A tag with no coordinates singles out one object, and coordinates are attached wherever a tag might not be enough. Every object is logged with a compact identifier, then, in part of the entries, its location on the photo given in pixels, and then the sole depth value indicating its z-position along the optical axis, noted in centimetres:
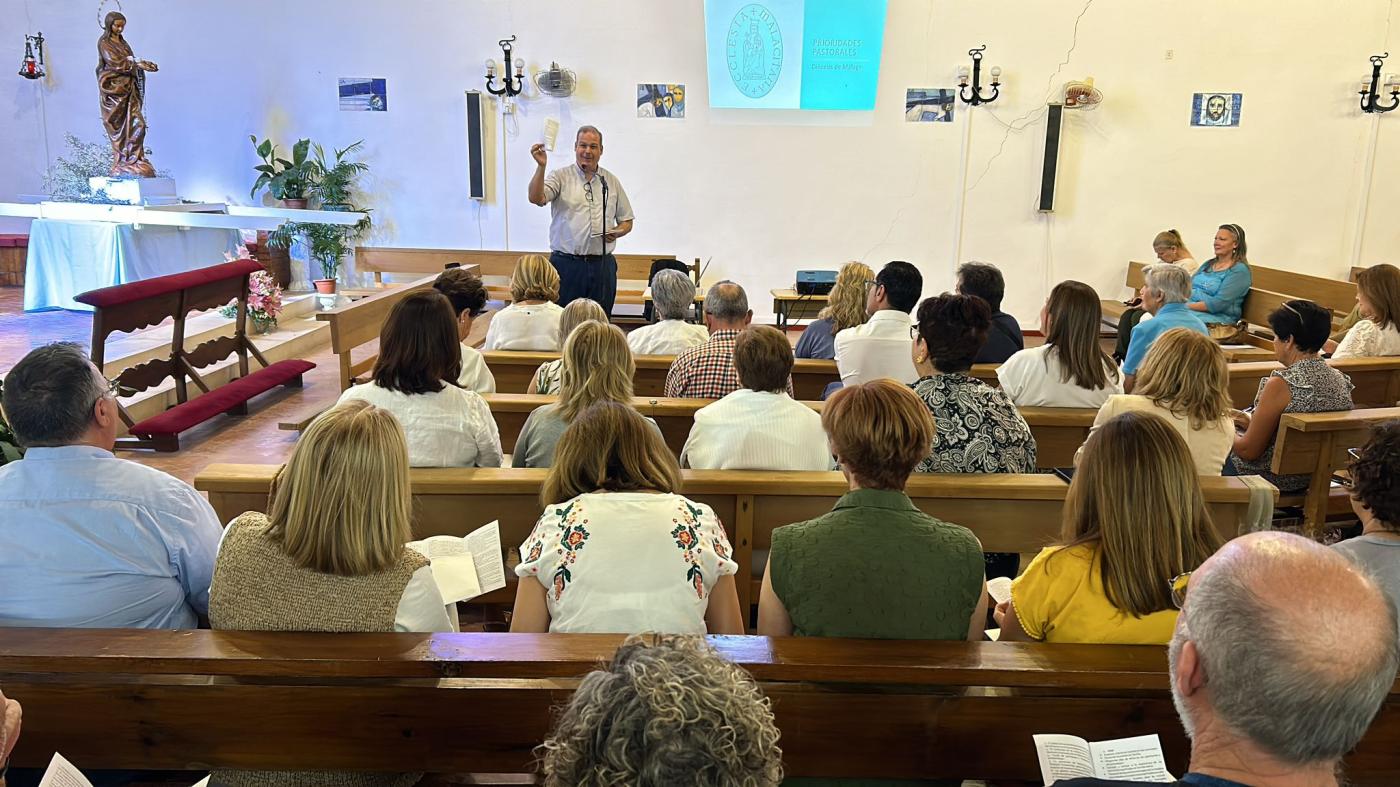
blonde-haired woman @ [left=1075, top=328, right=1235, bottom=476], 292
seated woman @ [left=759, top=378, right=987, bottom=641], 170
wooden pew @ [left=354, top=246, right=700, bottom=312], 852
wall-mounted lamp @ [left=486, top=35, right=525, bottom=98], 833
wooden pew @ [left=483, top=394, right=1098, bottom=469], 324
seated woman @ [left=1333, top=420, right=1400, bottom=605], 184
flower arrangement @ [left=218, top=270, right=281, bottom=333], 657
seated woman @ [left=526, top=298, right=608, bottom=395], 366
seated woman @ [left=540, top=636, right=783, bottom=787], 81
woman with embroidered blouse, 175
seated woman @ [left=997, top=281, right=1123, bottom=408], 354
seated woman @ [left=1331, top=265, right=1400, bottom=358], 465
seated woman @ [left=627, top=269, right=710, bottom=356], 430
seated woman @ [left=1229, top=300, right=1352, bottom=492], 347
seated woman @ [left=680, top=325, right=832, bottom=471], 276
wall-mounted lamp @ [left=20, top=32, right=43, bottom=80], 834
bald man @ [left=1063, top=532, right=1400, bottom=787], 96
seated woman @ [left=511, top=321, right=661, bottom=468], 278
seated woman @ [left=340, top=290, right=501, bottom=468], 278
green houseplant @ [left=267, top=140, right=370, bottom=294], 823
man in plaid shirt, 354
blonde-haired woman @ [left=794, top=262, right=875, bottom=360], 440
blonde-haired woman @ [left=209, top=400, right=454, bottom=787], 160
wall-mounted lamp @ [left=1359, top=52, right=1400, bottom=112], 819
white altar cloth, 686
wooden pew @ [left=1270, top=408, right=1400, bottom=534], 336
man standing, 599
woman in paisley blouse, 269
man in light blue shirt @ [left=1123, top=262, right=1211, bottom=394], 434
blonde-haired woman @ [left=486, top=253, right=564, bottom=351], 441
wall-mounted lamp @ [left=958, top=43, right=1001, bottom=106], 828
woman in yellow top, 168
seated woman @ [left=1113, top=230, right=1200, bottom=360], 733
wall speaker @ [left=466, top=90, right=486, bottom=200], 848
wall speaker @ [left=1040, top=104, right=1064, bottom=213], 845
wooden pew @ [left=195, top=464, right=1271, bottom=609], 245
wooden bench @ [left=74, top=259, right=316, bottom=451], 458
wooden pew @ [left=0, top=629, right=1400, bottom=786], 144
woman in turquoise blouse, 679
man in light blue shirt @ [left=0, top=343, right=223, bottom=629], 174
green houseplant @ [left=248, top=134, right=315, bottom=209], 830
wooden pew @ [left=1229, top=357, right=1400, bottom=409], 422
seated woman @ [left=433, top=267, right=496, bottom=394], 369
